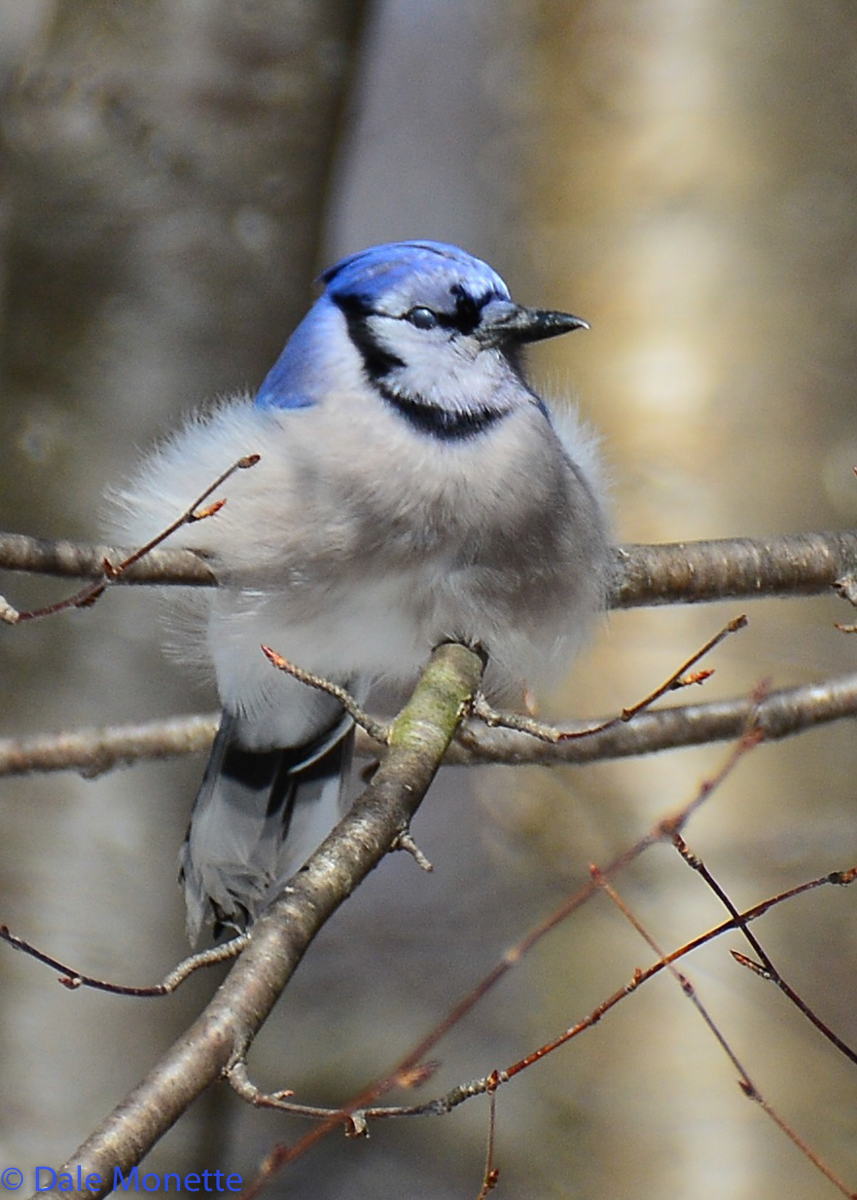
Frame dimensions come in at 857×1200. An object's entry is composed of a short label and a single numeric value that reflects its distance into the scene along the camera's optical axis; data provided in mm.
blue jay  4865
